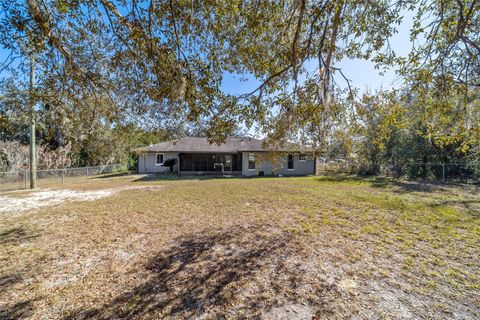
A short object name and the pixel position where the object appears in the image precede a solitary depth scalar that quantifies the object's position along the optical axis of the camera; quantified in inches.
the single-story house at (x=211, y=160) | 717.3
